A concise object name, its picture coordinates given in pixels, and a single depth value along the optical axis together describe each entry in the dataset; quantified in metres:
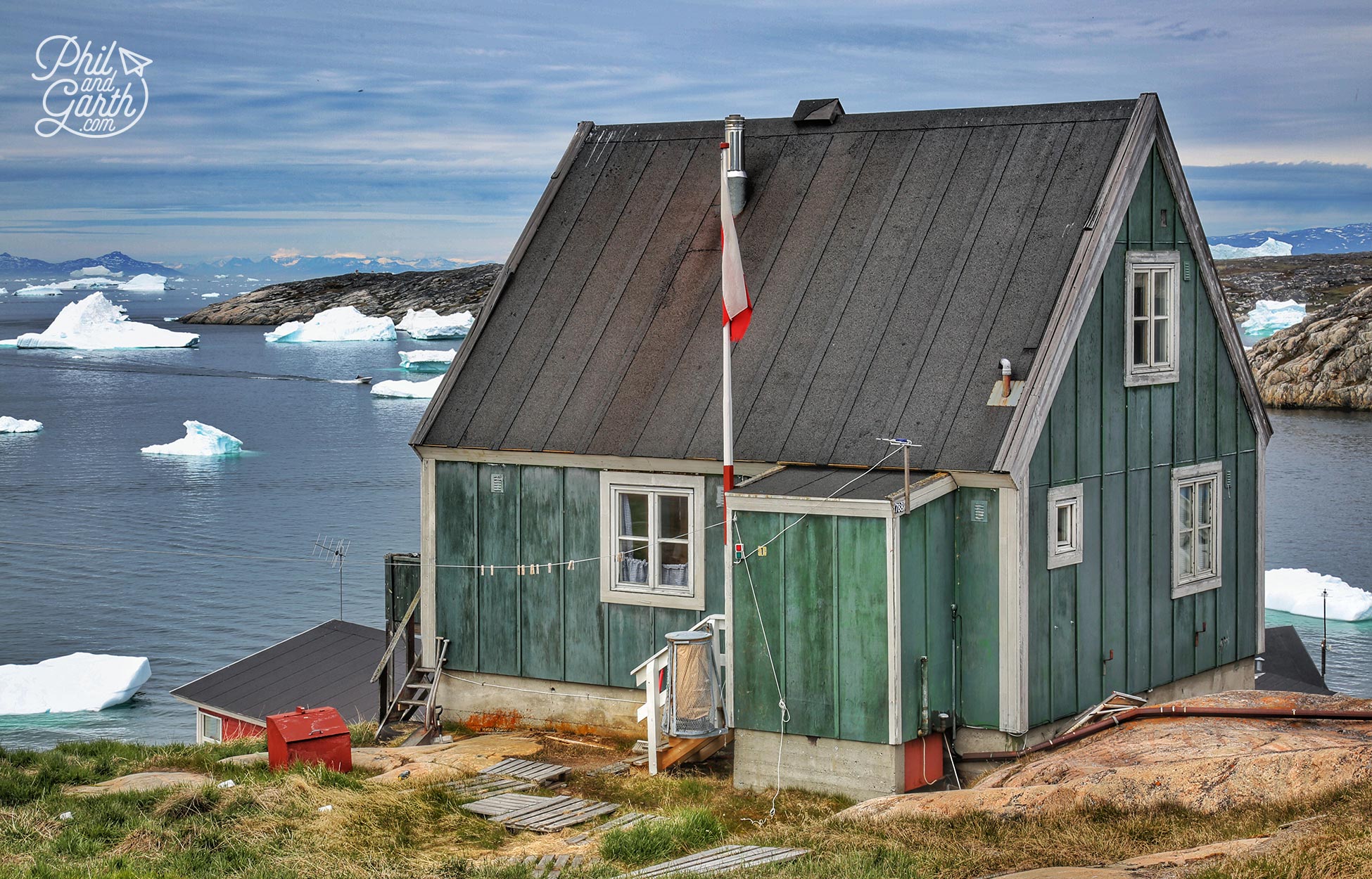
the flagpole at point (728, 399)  15.40
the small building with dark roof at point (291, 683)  25.27
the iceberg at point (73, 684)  38.88
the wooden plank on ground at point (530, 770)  15.71
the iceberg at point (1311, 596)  41.16
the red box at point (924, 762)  14.78
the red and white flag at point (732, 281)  15.59
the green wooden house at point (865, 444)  14.85
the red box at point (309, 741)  15.96
